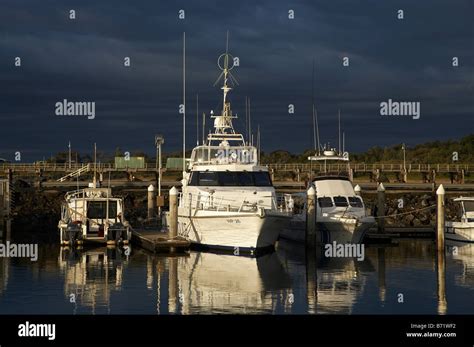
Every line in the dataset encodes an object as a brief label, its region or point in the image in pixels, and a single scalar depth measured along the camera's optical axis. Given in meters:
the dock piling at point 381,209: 44.41
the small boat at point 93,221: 40.22
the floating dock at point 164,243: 37.28
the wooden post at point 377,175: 72.06
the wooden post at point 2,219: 45.22
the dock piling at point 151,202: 49.59
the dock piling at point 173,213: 37.41
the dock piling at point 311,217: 38.09
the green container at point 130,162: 81.01
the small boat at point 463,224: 42.01
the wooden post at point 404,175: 74.94
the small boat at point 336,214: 39.12
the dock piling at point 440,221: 37.50
